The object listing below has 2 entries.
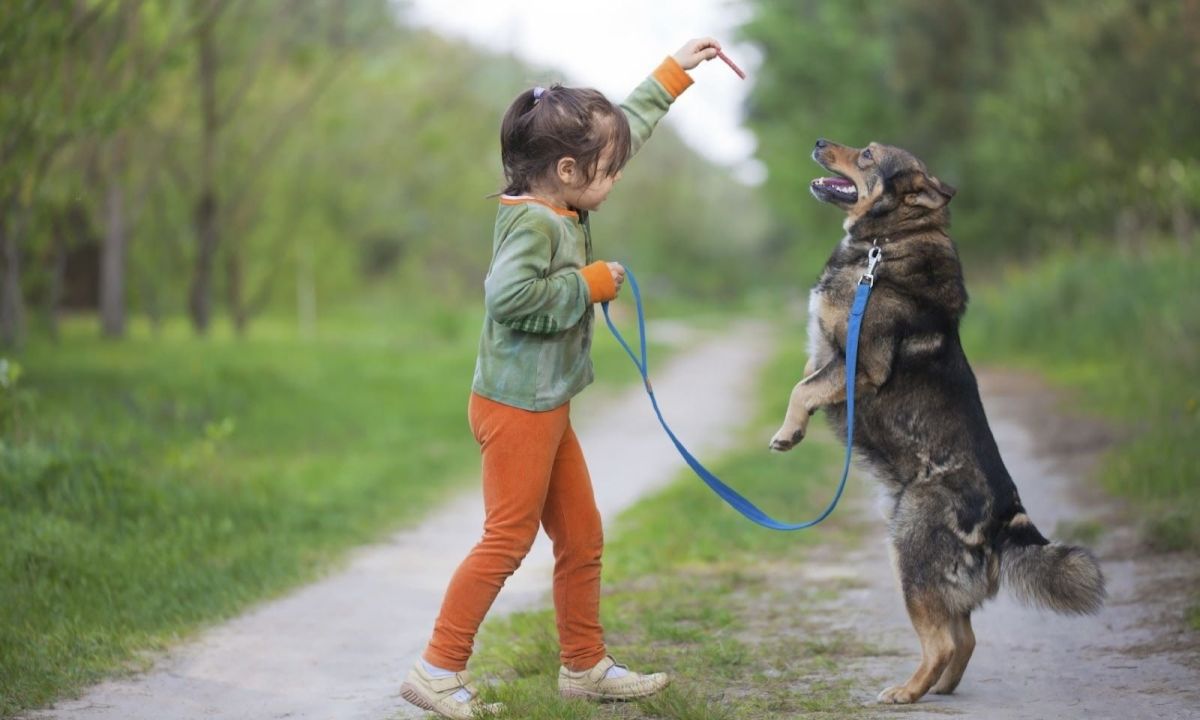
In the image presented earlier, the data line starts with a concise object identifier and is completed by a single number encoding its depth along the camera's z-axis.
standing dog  4.55
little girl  4.36
